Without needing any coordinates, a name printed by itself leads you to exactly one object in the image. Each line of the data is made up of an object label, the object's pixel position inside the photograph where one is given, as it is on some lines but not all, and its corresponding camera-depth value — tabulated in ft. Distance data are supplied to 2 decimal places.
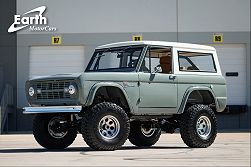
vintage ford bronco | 38.63
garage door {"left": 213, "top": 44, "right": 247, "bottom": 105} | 85.46
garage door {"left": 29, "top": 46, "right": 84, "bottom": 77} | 86.28
